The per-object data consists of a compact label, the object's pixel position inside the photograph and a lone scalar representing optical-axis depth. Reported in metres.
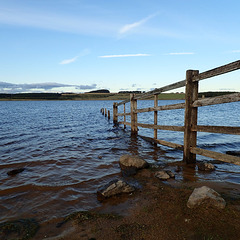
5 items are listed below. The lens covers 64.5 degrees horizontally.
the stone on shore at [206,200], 3.39
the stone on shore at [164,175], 5.18
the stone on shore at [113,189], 4.22
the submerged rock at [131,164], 5.81
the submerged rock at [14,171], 5.97
